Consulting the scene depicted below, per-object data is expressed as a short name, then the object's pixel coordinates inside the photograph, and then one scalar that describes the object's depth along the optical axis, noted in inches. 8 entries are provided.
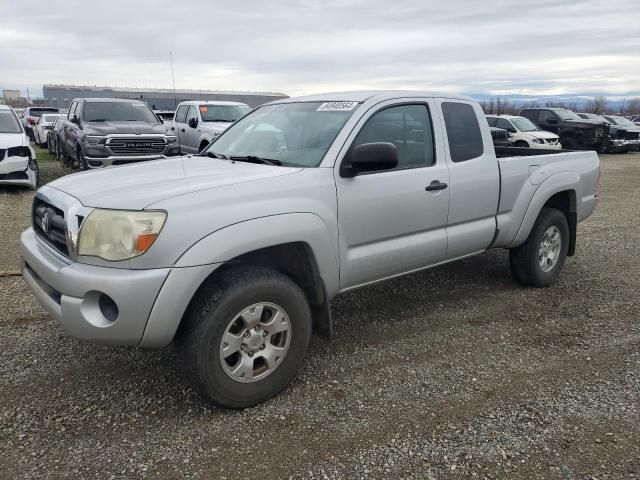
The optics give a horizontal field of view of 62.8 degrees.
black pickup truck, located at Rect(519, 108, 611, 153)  796.0
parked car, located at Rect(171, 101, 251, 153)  480.4
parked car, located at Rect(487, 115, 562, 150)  674.1
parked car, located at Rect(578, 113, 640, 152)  869.2
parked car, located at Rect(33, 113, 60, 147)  794.2
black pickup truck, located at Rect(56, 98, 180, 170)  430.9
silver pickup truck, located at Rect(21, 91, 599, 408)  105.8
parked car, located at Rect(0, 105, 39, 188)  384.8
